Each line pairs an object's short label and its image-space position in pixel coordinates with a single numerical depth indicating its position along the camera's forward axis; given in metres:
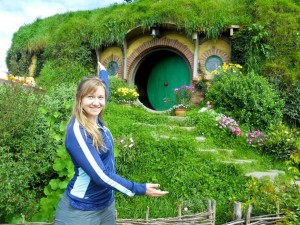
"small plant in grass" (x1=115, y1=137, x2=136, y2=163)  4.13
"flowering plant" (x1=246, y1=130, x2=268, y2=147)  5.11
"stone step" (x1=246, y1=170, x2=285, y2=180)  3.98
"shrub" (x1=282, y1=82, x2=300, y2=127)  6.52
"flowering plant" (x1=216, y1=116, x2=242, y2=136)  5.24
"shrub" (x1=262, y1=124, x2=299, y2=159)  4.81
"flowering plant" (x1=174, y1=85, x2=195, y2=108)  7.24
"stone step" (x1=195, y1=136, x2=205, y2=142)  5.05
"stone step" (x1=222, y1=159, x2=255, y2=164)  4.36
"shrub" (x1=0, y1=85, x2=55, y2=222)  2.71
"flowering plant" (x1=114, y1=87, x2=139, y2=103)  7.34
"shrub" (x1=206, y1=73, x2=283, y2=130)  5.65
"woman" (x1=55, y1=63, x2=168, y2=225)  1.50
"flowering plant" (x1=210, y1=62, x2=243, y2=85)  6.72
